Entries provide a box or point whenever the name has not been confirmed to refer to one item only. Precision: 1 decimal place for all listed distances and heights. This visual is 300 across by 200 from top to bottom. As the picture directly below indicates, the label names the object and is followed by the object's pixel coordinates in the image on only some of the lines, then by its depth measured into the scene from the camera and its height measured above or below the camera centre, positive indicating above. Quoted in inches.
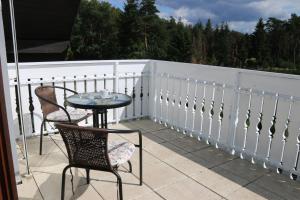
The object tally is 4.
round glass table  104.3 -23.8
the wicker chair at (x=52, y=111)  122.2 -34.3
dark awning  234.4 +20.4
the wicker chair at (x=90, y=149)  72.8 -30.6
